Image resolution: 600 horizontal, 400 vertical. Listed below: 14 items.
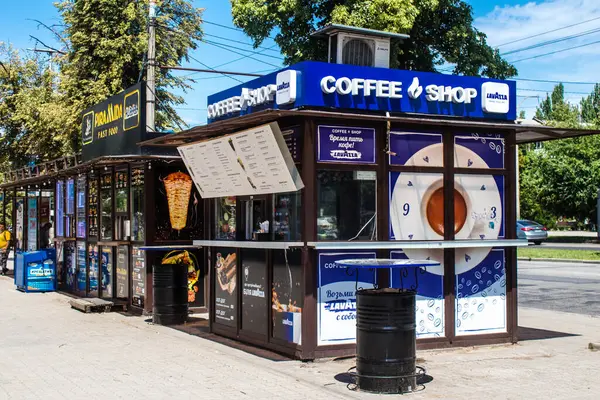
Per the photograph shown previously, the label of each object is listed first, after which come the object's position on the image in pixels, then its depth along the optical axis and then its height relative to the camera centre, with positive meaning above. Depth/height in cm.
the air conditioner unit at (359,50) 1068 +236
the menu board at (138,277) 1485 -125
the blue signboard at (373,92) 959 +165
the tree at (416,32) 2783 +696
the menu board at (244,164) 956 +71
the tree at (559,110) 6009 +1161
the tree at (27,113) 3163 +440
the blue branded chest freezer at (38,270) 1966 -145
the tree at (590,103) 10534 +1623
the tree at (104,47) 3022 +682
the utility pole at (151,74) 1742 +348
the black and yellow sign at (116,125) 1516 +200
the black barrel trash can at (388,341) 775 -131
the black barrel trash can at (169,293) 1312 -137
